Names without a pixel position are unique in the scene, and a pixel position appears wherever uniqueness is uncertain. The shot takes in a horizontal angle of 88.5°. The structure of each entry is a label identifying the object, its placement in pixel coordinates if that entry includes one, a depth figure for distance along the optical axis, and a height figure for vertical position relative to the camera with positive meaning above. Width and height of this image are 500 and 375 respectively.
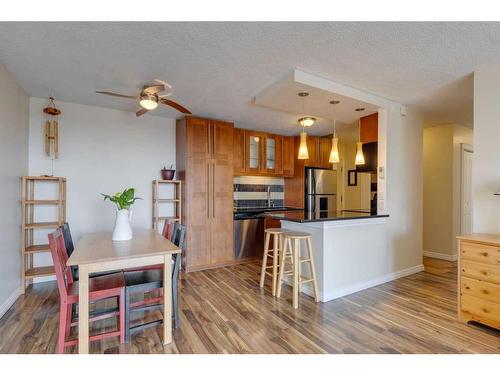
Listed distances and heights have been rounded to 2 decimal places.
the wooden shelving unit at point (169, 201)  3.77 -0.21
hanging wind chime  3.13 +0.69
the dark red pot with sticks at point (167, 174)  3.88 +0.20
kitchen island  2.81 -0.73
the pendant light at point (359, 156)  3.40 +0.43
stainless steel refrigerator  5.18 -0.04
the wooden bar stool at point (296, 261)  2.64 -0.79
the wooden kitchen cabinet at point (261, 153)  4.75 +0.68
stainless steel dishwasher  4.33 -0.86
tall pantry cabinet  3.85 -0.01
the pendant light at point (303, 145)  2.86 +0.52
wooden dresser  2.10 -0.76
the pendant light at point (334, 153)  3.12 +0.43
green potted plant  2.39 -0.28
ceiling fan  2.42 +0.89
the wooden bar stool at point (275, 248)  2.93 -0.71
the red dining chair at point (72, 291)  1.75 -0.78
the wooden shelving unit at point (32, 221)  2.95 -0.43
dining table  1.74 -0.52
